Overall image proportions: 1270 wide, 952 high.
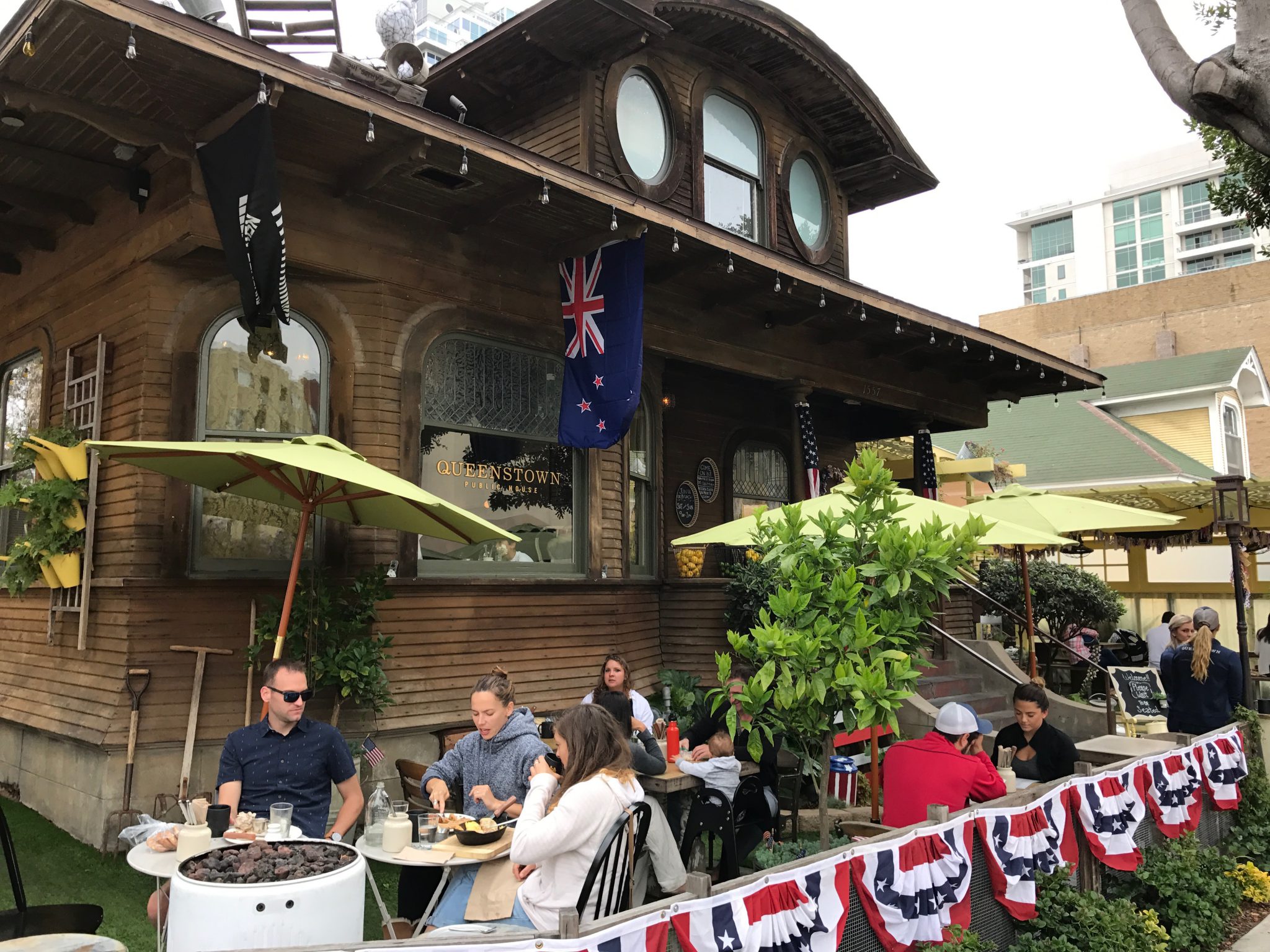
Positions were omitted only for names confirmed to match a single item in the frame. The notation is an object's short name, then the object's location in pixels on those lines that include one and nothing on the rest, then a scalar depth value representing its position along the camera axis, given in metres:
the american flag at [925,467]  15.51
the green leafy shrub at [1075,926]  5.18
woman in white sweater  3.90
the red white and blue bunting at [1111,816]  5.75
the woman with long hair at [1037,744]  6.55
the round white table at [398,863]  4.27
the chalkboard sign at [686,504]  13.34
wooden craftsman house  7.10
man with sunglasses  4.81
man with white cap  5.49
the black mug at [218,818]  4.21
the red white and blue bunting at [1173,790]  6.41
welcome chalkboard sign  13.31
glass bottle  4.58
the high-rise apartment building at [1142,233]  89.25
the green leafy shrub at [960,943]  4.55
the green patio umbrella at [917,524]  8.21
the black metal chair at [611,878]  3.90
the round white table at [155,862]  3.88
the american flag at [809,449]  12.91
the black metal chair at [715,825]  5.50
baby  6.30
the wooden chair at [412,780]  6.16
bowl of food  4.48
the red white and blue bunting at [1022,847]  5.07
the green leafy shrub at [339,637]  7.32
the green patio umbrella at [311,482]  5.79
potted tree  5.11
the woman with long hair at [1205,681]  8.77
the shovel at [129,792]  6.77
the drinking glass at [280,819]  4.25
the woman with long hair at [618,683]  7.64
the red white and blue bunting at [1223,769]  7.27
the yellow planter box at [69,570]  7.73
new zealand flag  8.68
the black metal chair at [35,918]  4.08
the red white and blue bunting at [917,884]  4.31
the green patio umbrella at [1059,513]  9.80
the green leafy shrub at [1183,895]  5.91
